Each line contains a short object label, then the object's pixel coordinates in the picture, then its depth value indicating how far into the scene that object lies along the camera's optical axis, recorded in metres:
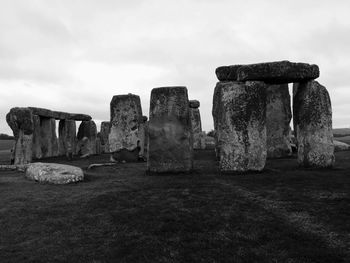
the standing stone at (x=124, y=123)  17.56
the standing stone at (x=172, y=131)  12.18
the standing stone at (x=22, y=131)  16.81
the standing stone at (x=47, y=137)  24.12
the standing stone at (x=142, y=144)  18.16
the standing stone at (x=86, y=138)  25.23
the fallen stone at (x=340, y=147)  20.36
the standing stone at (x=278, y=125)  17.11
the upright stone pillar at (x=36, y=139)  22.32
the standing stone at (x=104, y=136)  29.11
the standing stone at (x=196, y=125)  26.50
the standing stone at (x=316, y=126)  12.24
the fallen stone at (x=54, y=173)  10.73
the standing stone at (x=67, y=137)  25.62
